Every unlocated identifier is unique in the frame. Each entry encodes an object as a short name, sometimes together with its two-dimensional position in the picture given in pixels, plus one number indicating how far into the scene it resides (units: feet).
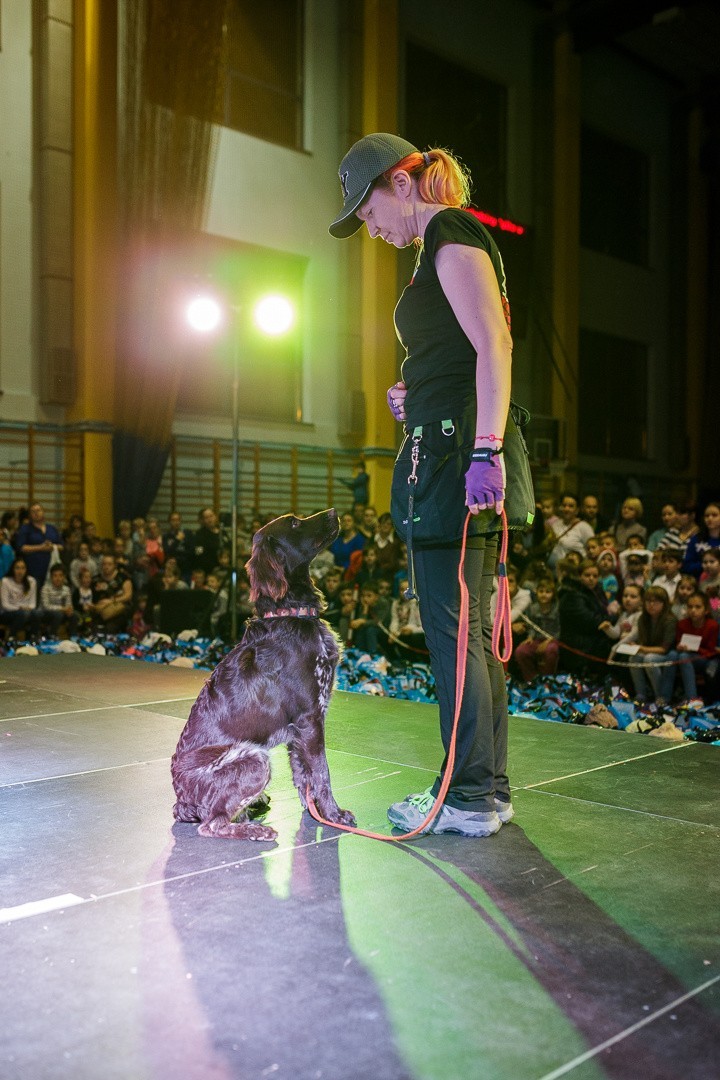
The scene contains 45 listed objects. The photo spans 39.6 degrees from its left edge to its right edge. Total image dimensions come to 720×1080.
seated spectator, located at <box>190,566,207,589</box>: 32.07
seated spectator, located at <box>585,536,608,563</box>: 26.22
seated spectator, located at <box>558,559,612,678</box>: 22.27
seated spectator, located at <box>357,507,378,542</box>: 35.68
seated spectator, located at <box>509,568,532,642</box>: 23.62
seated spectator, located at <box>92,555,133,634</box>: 32.07
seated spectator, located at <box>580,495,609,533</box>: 33.12
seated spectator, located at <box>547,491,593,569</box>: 29.50
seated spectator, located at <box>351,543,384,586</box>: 29.66
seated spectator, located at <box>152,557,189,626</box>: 32.01
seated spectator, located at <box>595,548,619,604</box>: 24.56
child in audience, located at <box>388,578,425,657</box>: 25.70
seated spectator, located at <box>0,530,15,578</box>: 30.99
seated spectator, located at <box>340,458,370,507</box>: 43.19
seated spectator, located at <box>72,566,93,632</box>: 32.07
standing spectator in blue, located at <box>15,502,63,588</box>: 32.91
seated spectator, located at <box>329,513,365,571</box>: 34.91
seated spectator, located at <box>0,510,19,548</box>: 33.37
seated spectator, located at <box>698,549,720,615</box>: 21.49
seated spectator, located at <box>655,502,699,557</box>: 27.17
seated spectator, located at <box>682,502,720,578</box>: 23.90
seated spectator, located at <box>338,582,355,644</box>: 27.96
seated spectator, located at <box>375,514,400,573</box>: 29.96
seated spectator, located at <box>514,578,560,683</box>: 22.85
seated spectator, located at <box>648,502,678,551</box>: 28.40
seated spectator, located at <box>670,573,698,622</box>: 21.31
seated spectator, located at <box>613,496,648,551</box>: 31.37
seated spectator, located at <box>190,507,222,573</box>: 35.53
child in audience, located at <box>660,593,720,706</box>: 20.20
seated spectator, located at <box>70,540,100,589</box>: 33.65
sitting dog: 8.59
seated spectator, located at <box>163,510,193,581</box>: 36.01
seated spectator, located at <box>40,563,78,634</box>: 31.37
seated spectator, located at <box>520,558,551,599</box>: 24.57
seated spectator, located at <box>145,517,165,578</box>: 35.40
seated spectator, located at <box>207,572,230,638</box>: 29.94
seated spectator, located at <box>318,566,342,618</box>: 29.58
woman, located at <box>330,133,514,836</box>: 8.25
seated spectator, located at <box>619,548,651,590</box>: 24.82
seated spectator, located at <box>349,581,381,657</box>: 26.86
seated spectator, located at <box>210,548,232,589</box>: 31.61
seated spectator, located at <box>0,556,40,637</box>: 30.68
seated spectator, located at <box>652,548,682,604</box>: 22.95
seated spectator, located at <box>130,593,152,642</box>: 31.50
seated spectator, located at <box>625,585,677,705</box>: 20.80
